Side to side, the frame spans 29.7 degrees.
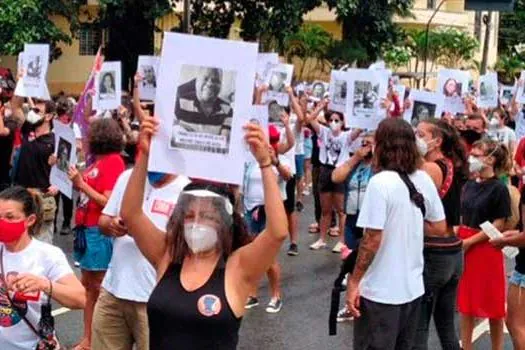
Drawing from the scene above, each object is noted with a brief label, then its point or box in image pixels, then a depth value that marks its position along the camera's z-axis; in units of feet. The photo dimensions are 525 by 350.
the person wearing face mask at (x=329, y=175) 37.01
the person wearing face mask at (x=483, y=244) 21.95
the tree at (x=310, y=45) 119.75
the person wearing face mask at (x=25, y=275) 13.29
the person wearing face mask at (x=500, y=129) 35.89
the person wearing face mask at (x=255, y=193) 29.12
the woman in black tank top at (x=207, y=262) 11.57
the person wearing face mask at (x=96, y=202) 21.03
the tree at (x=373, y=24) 89.71
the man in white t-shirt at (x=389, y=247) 17.30
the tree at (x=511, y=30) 176.45
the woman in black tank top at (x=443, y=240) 19.79
